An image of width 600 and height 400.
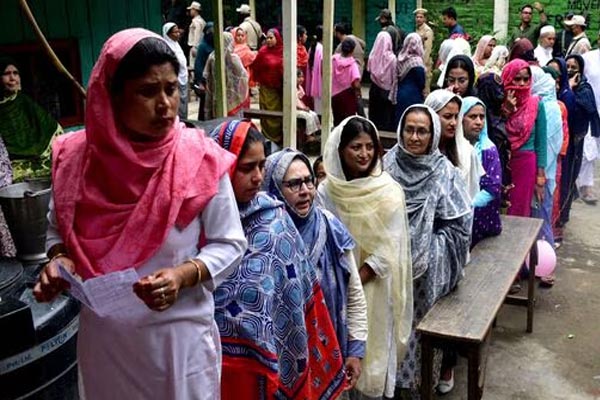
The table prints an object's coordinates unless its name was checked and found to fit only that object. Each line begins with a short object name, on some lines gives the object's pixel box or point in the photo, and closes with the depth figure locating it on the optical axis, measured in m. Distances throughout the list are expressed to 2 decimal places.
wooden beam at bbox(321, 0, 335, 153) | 7.77
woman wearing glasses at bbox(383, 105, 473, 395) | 3.52
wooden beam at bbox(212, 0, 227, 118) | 7.98
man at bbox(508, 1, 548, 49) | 10.98
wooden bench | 3.33
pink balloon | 5.52
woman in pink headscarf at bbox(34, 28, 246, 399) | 1.63
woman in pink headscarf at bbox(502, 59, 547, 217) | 5.39
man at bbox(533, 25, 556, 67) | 9.32
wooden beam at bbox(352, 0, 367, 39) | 15.07
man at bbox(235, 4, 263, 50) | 12.70
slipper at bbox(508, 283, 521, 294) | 5.43
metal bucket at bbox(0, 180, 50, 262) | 3.27
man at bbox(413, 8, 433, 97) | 11.64
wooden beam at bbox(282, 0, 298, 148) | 7.01
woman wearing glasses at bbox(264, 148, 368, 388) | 2.56
